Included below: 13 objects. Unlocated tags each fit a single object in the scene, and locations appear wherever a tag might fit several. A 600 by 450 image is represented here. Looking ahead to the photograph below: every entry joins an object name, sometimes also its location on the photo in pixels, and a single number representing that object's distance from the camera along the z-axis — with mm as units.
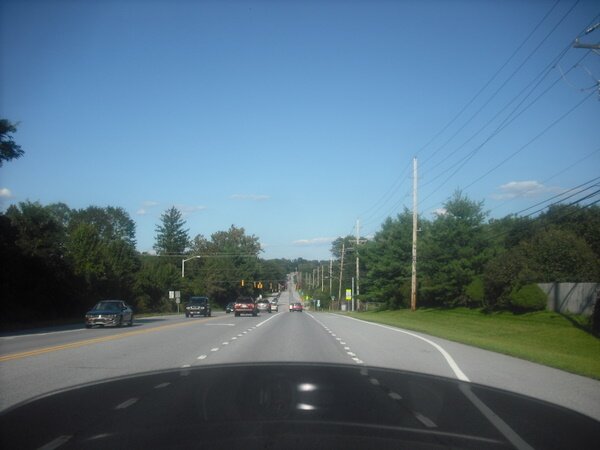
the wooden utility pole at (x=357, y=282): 80500
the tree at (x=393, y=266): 74000
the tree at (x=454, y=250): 57188
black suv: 58666
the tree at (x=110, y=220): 137750
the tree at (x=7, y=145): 35875
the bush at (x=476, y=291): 50506
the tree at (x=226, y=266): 114938
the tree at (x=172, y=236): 153125
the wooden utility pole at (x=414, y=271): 51891
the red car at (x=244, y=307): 60812
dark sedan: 34250
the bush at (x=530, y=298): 40938
